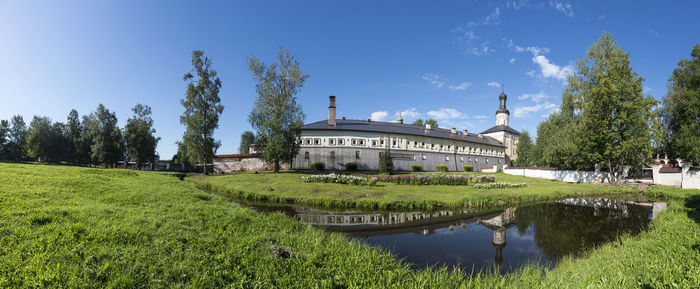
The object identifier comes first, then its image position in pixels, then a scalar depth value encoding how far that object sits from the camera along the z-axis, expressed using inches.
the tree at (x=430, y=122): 2743.6
